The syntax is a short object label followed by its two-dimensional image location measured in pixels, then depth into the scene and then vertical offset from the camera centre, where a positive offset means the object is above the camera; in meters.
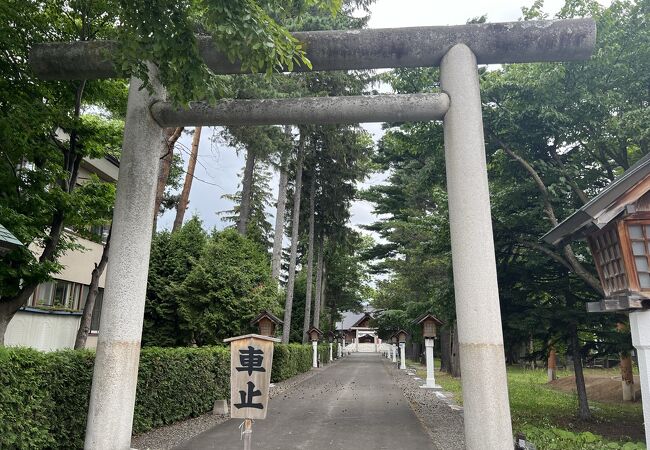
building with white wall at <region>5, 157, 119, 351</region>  12.62 +1.13
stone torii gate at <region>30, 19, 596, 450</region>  6.53 +3.29
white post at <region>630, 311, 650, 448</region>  5.49 -0.07
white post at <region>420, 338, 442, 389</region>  18.25 -1.12
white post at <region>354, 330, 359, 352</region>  66.12 -0.40
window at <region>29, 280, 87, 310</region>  14.20 +1.44
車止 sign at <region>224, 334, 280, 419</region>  6.08 -0.45
